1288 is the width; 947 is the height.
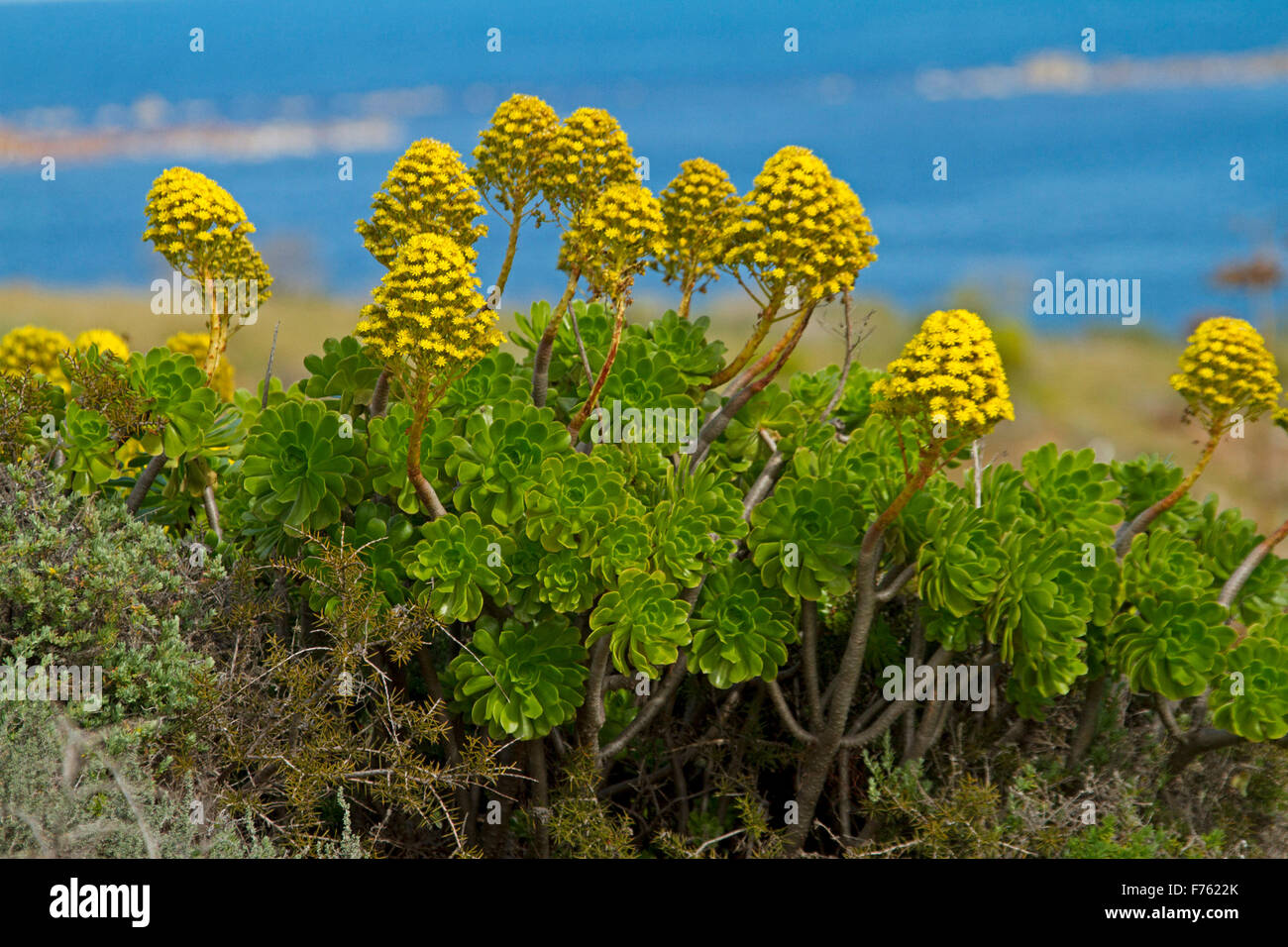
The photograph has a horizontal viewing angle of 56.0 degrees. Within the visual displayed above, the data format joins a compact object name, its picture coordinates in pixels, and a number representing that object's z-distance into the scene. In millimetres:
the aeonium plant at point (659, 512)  2908
